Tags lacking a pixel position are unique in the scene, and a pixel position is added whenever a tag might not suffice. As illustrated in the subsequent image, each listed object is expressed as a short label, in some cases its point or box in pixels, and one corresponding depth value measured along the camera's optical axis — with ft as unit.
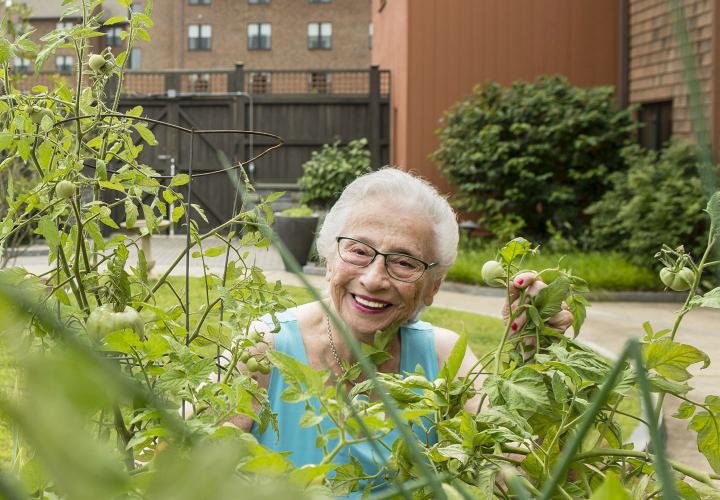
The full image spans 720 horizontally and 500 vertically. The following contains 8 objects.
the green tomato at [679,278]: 3.45
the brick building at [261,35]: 146.00
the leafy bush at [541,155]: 39.68
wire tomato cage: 3.73
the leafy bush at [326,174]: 50.16
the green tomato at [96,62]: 3.73
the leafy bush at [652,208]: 31.01
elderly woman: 7.04
